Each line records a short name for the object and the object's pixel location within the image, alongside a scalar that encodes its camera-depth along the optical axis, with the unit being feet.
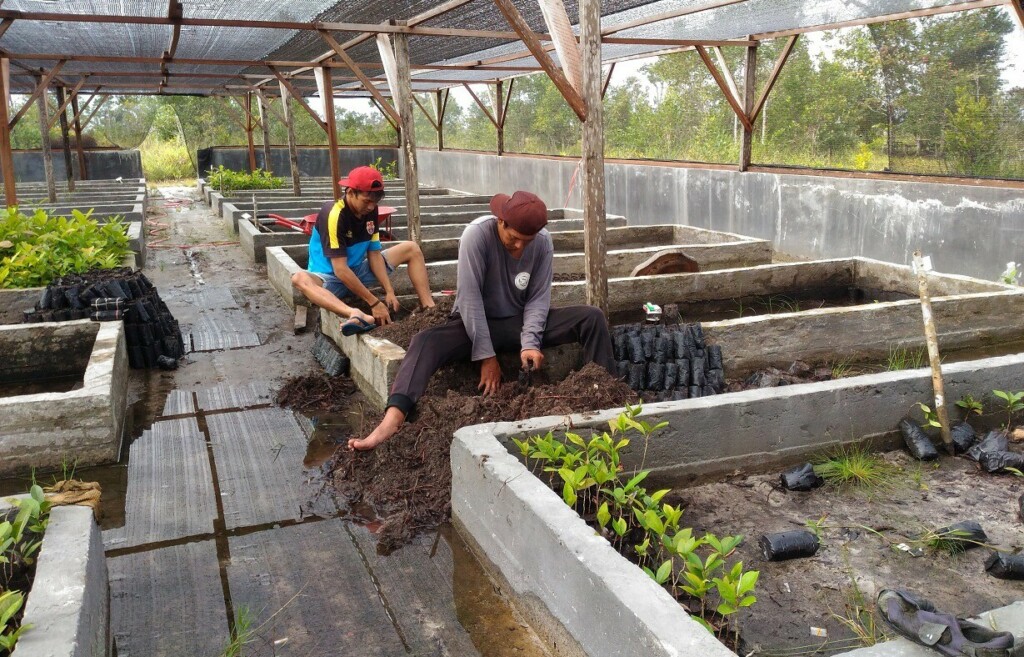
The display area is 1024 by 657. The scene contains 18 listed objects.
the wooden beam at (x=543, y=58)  15.16
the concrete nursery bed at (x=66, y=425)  13.14
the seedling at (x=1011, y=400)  13.17
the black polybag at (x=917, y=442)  12.71
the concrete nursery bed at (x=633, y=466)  7.14
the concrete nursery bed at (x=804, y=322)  17.72
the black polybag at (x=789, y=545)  9.97
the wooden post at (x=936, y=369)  12.64
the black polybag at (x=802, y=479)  11.76
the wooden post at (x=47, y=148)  45.65
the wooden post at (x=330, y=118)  38.17
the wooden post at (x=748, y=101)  36.99
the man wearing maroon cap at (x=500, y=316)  13.21
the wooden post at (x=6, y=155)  32.60
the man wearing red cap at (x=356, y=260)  17.78
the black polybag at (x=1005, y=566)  9.46
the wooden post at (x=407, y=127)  26.50
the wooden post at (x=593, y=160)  14.61
